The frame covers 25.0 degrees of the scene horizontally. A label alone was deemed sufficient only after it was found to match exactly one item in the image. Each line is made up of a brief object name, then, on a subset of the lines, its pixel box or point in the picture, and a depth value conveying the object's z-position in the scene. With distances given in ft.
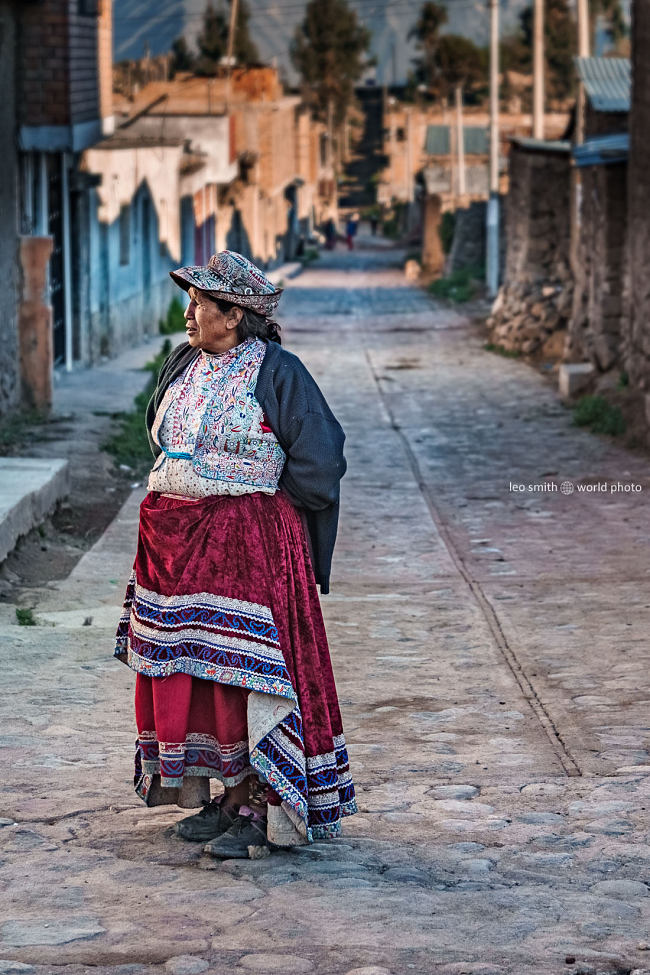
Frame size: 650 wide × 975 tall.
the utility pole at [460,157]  127.84
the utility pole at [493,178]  92.68
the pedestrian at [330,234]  199.72
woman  12.76
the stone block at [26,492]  25.73
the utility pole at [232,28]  124.26
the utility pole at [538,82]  87.25
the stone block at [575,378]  49.16
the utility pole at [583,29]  84.74
